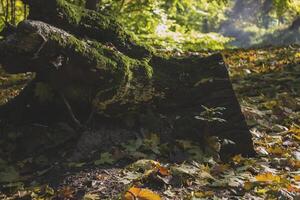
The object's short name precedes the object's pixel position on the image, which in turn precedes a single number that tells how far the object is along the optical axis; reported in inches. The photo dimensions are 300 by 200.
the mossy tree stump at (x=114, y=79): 161.5
